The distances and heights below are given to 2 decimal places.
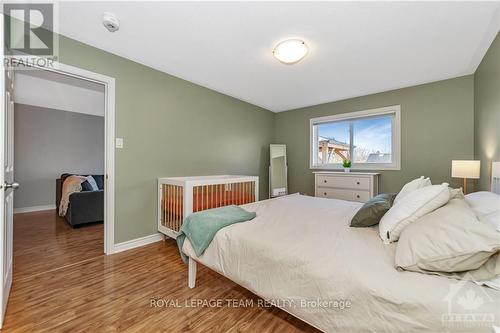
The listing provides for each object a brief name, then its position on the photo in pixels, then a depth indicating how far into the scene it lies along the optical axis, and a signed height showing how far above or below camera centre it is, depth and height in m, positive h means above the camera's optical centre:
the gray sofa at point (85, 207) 3.33 -0.68
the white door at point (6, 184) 1.33 -0.12
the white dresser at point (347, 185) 3.39 -0.32
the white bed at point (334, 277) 0.81 -0.52
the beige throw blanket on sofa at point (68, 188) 3.58 -0.39
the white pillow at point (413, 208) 1.19 -0.24
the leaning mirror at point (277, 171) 4.53 -0.12
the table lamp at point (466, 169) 2.39 -0.03
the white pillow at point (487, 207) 1.04 -0.23
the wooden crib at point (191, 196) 2.45 -0.39
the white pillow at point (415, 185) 1.70 -0.15
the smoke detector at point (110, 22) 1.84 +1.29
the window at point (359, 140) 3.53 +0.50
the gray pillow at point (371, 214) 1.51 -0.34
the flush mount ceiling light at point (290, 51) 2.16 +1.22
